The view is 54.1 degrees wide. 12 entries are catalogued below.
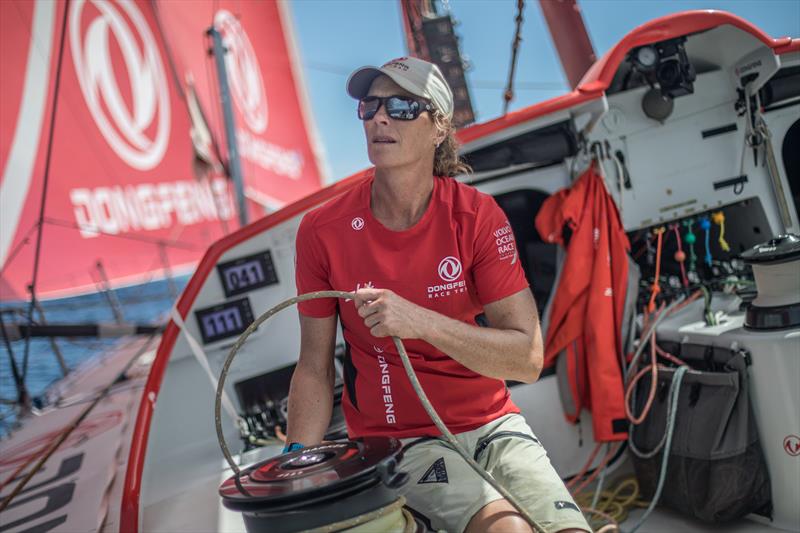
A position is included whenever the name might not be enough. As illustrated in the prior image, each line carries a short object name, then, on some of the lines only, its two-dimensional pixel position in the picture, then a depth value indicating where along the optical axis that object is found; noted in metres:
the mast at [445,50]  5.75
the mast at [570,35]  6.57
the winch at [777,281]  2.54
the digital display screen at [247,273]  3.27
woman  1.76
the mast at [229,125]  7.78
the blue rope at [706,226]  3.59
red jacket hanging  3.12
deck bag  2.67
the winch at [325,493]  1.28
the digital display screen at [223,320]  3.27
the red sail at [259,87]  15.17
